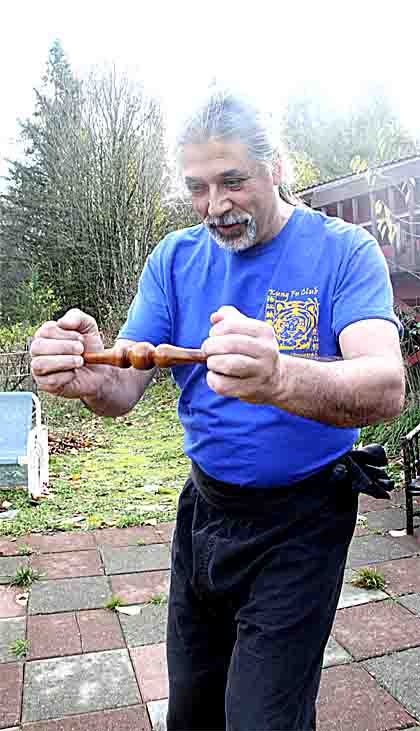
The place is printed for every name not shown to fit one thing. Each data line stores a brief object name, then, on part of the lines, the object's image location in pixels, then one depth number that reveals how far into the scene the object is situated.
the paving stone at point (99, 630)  3.38
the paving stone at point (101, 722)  2.75
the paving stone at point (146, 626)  3.45
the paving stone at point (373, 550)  4.39
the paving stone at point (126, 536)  4.90
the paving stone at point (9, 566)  4.22
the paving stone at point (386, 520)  5.02
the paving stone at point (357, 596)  3.78
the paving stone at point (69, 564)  4.31
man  1.64
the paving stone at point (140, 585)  3.96
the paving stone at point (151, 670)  2.98
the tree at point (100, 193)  15.55
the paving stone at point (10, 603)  3.75
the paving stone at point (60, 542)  4.77
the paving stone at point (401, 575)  3.93
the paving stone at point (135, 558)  4.40
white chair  5.88
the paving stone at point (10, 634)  3.29
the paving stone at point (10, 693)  2.81
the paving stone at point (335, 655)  3.15
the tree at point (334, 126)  20.71
